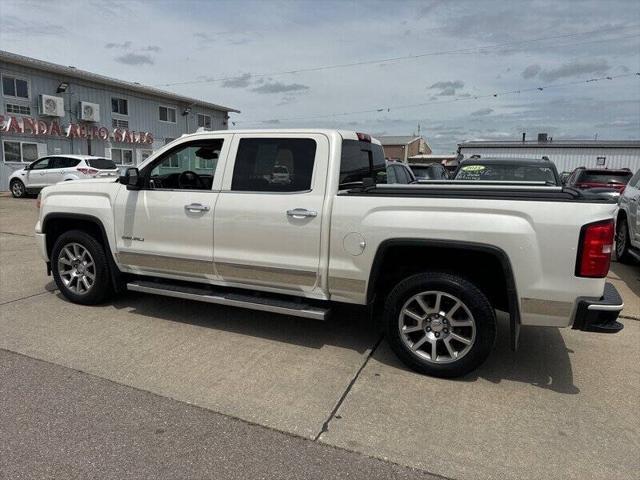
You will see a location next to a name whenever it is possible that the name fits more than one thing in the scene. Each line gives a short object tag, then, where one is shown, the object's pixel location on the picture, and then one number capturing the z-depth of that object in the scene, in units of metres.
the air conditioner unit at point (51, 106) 21.17
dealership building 20.44
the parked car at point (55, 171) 17.72
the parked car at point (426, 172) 14.83
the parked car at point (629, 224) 7.08
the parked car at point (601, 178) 12.05
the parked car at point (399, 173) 9.30
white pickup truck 3.34
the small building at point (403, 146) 66.63
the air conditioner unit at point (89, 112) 22.95
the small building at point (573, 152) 31.16
